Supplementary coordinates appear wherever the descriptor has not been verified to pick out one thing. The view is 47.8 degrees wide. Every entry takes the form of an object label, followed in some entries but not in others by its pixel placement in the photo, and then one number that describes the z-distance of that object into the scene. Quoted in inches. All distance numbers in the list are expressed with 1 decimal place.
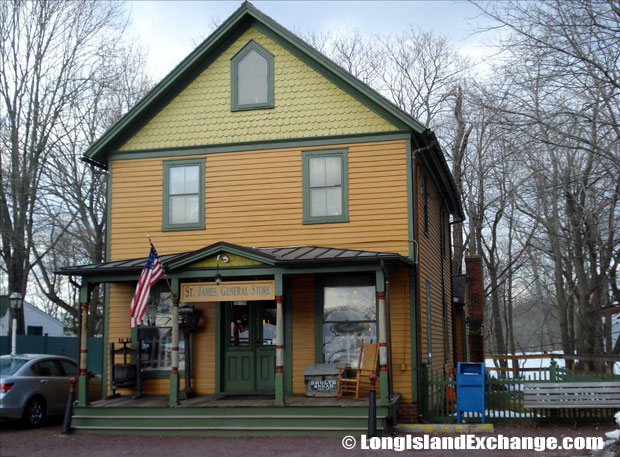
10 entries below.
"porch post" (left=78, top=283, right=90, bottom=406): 559.8
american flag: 526.0
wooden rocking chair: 552.7
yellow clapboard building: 550.3
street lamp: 833.8
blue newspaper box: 534.0
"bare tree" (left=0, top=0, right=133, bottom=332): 1083.9
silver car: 553.9
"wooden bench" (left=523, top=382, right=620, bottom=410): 532.1
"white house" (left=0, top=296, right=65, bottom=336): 1462.8
